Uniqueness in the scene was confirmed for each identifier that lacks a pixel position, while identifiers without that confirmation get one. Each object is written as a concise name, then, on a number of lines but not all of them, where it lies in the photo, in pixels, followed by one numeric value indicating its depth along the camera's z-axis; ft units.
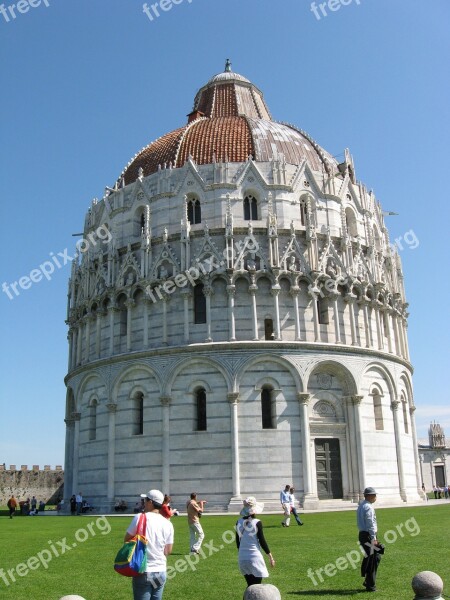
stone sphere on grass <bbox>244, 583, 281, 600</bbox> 20.22
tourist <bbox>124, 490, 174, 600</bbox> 23.39
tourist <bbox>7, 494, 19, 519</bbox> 112.98
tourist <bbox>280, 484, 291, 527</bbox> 71.87
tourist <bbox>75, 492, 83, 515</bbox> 111.86
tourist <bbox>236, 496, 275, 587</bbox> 29.14
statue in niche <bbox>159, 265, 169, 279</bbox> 115.65
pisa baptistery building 106.11
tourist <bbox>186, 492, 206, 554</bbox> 51.24
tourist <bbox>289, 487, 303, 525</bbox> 73.56
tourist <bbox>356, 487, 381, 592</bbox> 35.32
